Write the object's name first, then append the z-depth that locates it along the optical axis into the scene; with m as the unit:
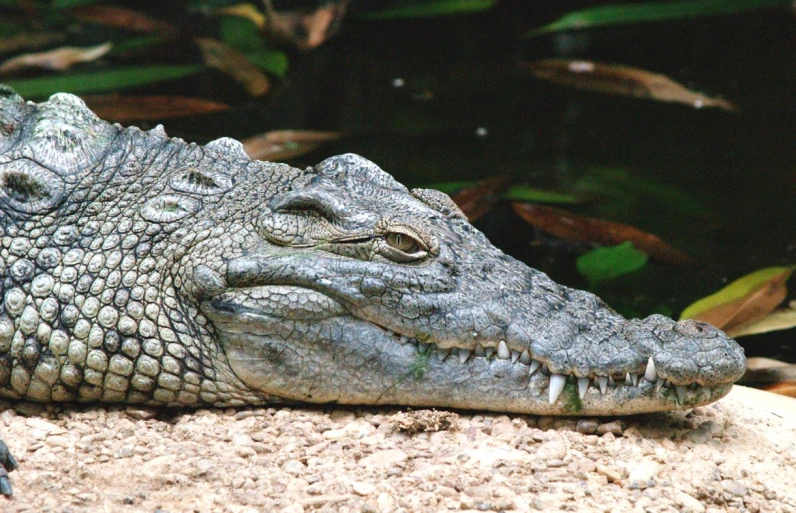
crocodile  6.73
